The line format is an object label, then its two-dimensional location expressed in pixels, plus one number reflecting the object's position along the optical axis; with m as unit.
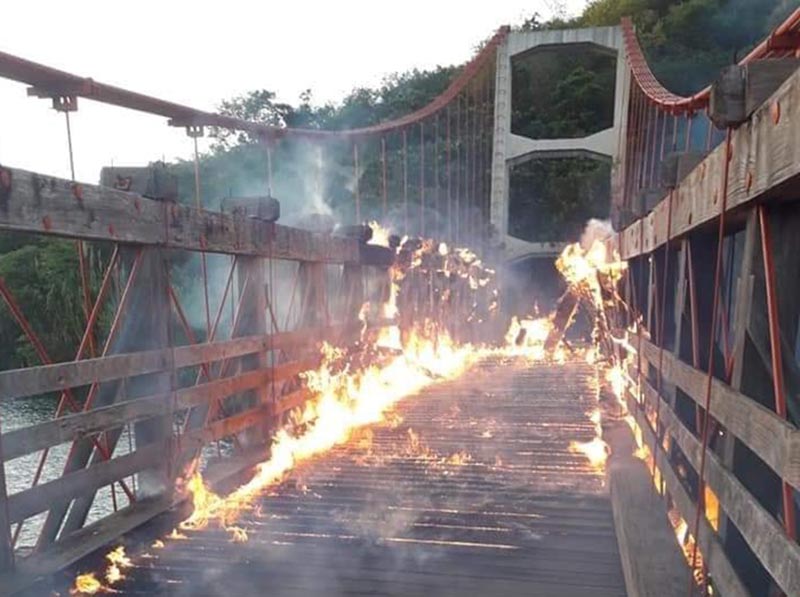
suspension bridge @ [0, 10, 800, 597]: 1.97
